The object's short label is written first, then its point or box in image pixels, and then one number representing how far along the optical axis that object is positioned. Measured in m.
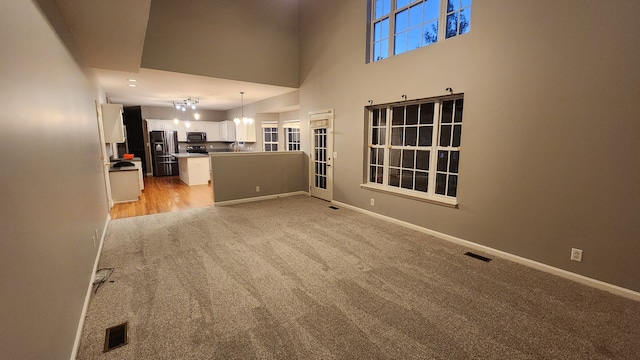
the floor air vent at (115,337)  1.90
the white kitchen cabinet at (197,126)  10.15
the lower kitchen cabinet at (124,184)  5.86
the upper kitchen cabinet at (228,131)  10.20
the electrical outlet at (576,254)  2.73
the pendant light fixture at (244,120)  7.55
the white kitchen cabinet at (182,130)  9.84
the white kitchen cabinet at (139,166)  6.39
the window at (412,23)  3.58
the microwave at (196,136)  10.12
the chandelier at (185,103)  7.80
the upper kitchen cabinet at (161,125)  9.32
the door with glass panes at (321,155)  5.77
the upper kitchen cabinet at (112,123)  5.17
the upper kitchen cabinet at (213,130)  10.52
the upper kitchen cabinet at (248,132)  8.99
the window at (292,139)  8.31
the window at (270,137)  9.02
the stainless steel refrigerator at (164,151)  9.36
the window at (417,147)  3.80
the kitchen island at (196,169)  7.93
